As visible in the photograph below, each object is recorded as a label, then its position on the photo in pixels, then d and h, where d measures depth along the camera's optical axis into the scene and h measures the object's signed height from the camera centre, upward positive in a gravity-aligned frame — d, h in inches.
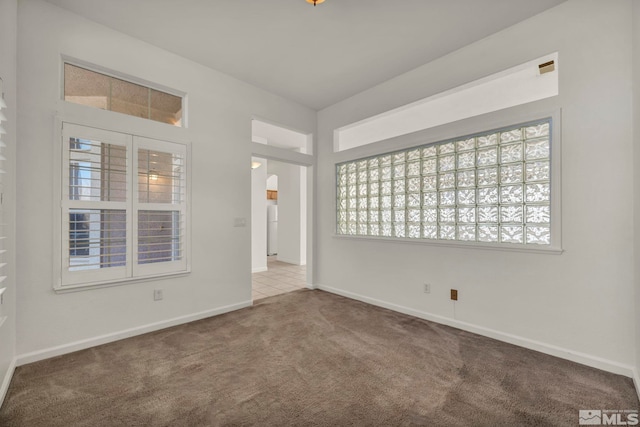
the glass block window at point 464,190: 97.9 +10.7
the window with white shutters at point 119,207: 95.7 +3.1
